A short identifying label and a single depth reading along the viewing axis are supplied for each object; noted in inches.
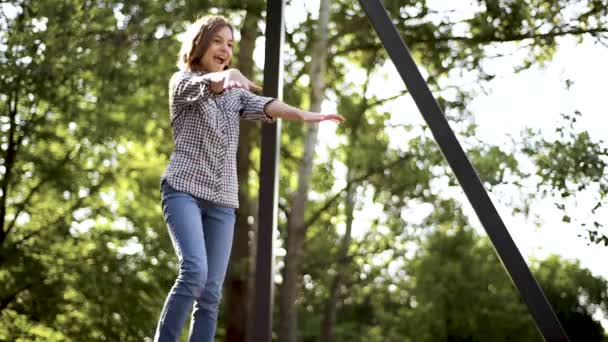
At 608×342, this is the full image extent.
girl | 169.3
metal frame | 169.0
